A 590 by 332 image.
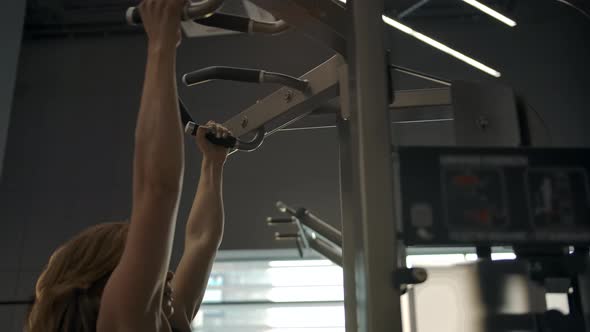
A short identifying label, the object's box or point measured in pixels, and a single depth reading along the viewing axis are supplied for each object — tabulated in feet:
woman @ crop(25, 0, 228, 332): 2.92
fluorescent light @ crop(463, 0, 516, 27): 4.48
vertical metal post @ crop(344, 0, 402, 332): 2.99
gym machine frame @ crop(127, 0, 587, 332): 3.04
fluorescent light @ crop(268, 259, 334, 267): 13.67
